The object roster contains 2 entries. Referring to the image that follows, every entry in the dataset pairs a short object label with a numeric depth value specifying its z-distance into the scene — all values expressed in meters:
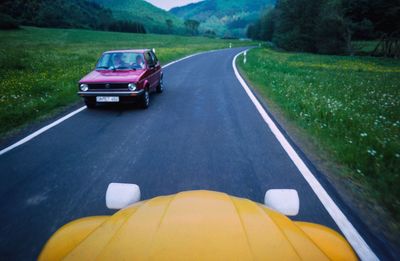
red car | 8.04
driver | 9.16
